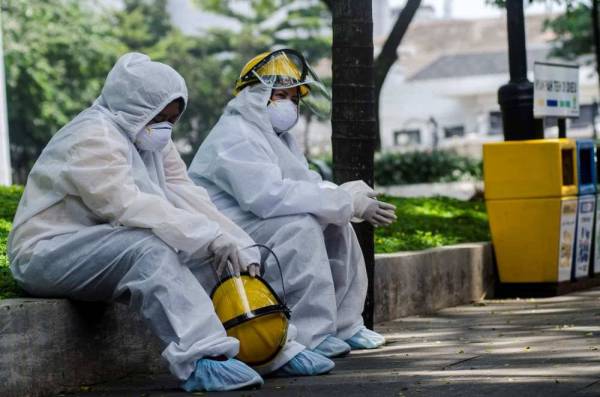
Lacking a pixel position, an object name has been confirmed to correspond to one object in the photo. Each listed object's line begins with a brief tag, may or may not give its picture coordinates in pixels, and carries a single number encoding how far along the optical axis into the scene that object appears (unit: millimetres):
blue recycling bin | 10883
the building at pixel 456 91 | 61875
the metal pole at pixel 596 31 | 17609
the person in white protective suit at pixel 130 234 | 5480
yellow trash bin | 10477
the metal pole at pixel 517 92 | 10992
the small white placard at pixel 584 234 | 10891
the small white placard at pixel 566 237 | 10555
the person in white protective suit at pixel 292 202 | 6645
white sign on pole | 10836
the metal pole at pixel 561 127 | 11581
